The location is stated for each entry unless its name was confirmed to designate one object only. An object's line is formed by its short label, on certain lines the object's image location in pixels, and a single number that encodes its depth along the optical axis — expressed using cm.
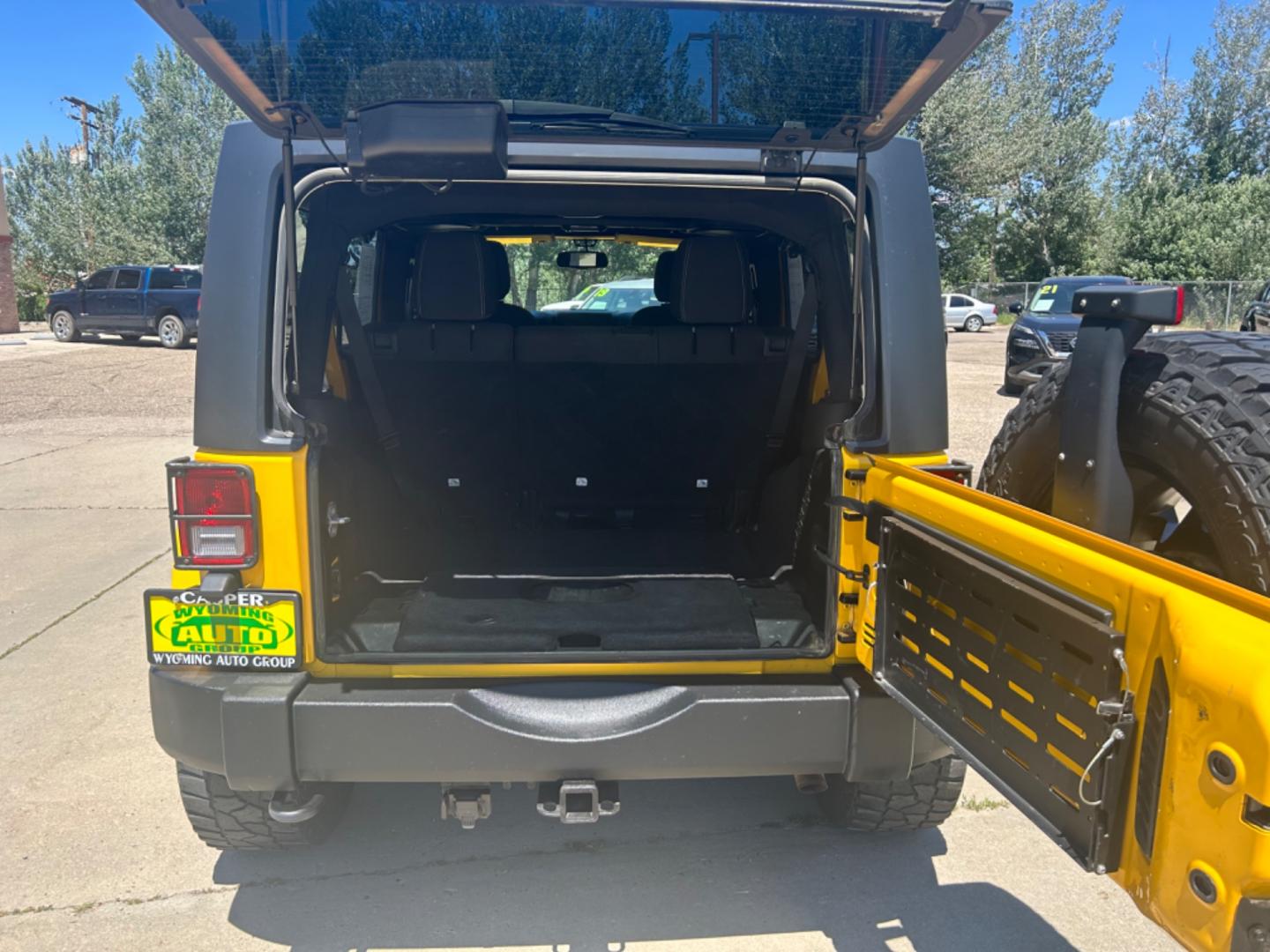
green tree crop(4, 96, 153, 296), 3525
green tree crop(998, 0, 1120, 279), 4191
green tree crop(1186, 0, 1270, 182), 3769
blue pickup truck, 2345
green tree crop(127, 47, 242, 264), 3338
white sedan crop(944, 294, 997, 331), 3919
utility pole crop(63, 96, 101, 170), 4597
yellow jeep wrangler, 189
